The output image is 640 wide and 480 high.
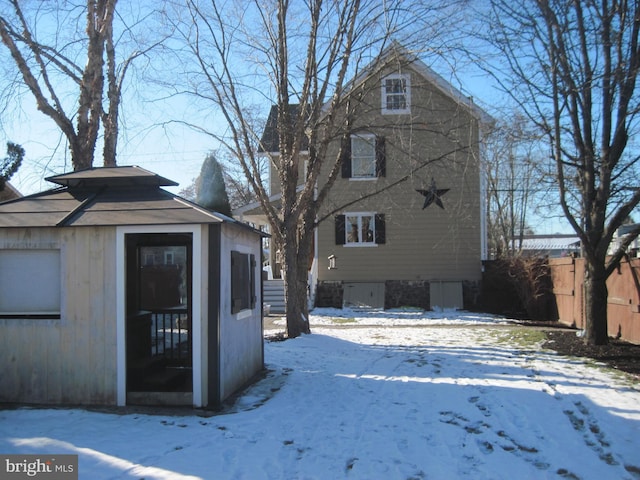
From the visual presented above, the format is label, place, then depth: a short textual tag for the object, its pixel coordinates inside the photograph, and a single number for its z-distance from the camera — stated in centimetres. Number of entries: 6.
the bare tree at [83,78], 1141
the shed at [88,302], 627
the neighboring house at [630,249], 1073
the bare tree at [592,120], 916
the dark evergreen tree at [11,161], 791
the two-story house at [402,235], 2048
